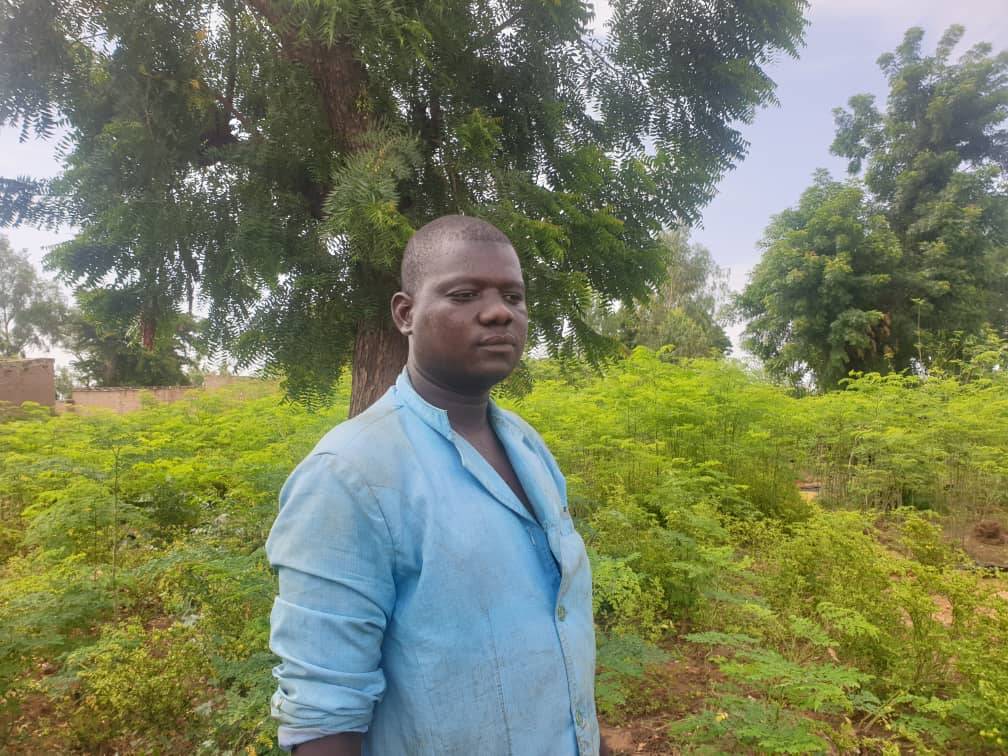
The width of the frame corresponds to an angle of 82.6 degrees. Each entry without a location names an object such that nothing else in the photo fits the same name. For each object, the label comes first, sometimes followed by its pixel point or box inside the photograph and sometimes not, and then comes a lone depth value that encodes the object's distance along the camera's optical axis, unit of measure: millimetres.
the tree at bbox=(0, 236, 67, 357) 30453
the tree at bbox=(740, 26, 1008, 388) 14039
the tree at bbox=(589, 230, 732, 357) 22375
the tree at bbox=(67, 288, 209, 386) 24812
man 844
